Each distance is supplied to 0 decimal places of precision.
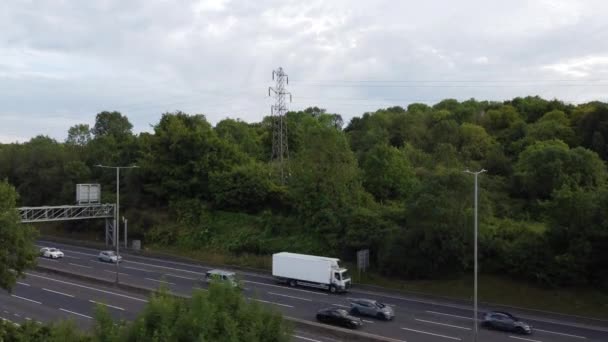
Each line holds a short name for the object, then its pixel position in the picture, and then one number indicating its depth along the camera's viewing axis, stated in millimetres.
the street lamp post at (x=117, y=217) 53416
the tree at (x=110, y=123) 124394
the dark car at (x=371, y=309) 34188
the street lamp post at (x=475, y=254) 29047
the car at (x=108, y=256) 54072
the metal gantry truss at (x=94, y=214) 59506
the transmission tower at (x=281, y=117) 62625
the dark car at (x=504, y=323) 32312
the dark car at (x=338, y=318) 31797
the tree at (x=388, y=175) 56906
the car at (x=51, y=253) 55250
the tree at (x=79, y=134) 108981
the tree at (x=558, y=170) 48656
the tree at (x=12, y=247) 29234
